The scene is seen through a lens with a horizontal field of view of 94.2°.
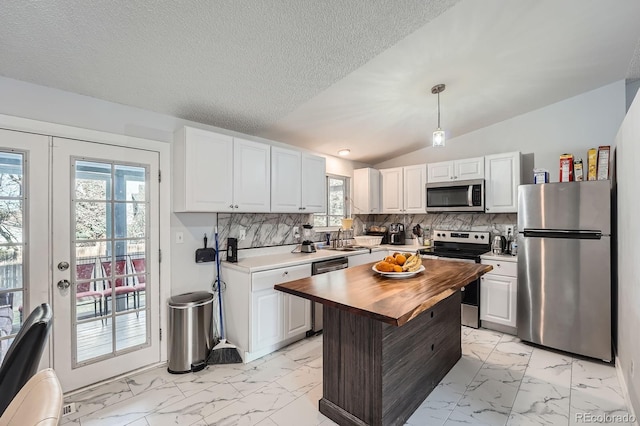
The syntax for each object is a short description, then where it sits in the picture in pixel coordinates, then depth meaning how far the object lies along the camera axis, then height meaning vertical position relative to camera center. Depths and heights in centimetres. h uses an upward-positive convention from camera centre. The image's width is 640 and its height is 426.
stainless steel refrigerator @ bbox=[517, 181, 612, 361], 266 -53
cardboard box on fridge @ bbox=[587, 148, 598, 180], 288 +46
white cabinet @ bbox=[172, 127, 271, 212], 264 +38
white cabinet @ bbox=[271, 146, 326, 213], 330 +37
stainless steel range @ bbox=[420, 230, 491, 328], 350 -51
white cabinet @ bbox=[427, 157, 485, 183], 378 +56
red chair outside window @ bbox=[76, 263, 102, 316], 230 -59
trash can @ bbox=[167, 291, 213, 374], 254 -105
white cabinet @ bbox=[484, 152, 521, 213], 353 +36
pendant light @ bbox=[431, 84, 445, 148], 248 +62
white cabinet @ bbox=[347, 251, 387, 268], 378 -61
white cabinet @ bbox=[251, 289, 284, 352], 274 -101
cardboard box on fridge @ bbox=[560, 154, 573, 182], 301 +43
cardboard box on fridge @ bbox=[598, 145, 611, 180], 279 +46
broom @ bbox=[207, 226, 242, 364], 268 -130
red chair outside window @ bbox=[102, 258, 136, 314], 242 -58
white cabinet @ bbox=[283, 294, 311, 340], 301 -109
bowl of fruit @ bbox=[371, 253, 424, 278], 214 -41
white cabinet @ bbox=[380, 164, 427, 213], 431 +35
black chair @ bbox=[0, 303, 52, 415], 99 -50
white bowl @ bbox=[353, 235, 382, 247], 466 -44
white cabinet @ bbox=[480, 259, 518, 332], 326 -93
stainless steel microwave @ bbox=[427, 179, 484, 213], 371 +20
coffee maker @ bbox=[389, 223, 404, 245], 462 -34
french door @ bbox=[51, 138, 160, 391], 221 -37
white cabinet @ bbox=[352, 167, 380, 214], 463 +34
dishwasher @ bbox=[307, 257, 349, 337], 327 -103
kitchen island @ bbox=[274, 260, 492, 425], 167 -84
